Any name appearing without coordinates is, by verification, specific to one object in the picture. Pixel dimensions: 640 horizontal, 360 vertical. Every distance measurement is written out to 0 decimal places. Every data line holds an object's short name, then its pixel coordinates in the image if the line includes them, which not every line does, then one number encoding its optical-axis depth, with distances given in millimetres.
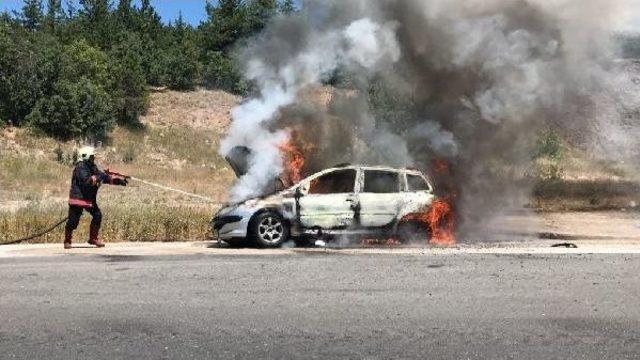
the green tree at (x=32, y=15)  67750
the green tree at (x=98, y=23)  59250
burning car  12680
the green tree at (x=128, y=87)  48875
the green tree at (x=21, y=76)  43344
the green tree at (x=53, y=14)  65462
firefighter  12367
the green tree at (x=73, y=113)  42719
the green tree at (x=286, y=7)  17803
